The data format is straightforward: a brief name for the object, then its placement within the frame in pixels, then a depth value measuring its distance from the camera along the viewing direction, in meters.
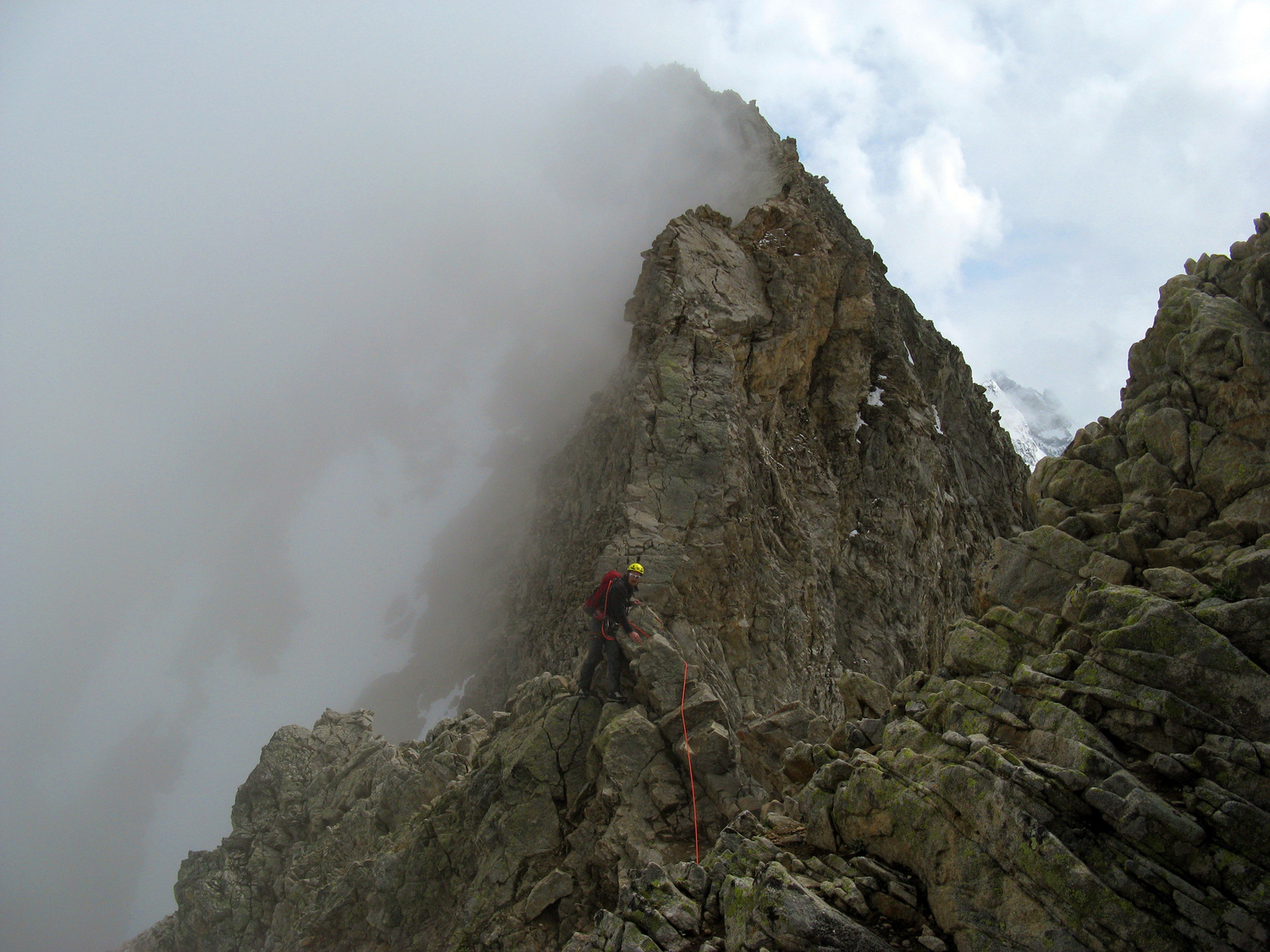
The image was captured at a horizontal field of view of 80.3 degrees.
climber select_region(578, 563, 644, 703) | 17.97
